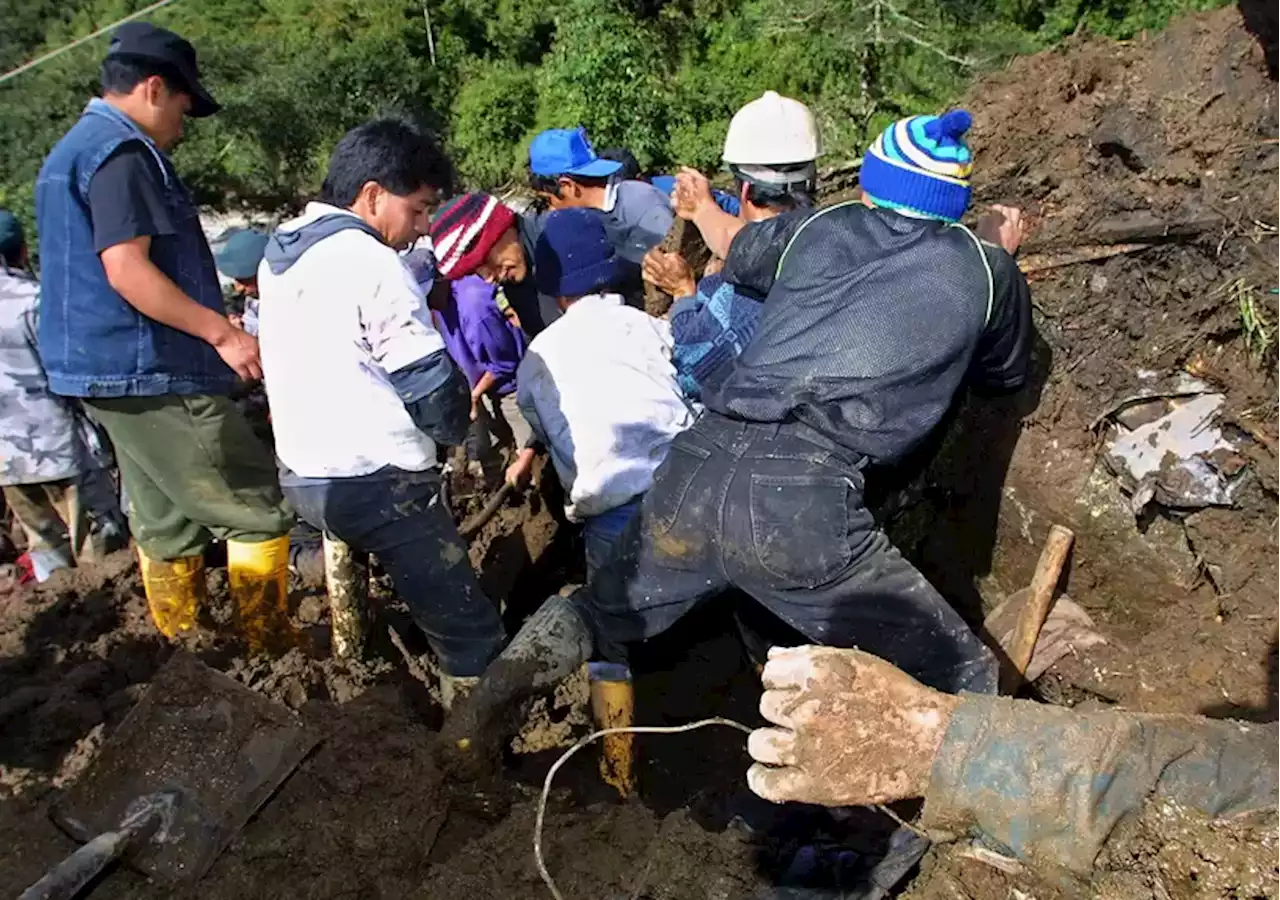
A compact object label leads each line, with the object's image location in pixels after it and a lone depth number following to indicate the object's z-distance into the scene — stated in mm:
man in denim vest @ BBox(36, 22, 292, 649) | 2877
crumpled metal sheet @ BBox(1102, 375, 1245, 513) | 3287
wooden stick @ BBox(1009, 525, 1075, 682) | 3361
